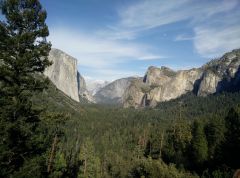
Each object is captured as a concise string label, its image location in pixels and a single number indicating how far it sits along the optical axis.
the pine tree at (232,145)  27.22
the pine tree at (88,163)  40.10
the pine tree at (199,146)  34.44
